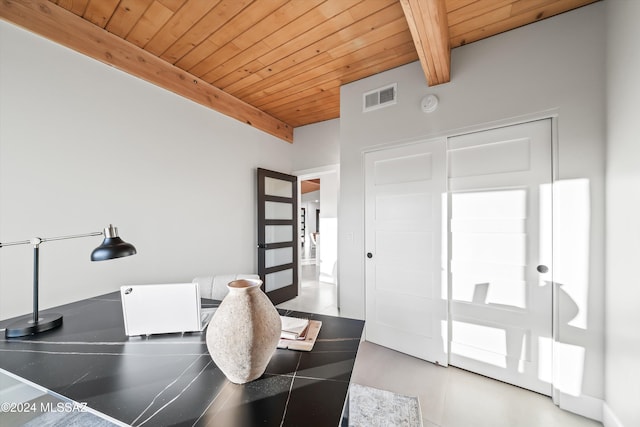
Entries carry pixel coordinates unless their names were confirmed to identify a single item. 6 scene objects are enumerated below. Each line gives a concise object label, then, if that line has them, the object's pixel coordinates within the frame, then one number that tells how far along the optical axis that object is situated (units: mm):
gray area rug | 1512
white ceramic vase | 750
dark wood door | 3335
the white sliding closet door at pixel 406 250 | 2178
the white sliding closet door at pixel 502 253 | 1783
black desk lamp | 1135
